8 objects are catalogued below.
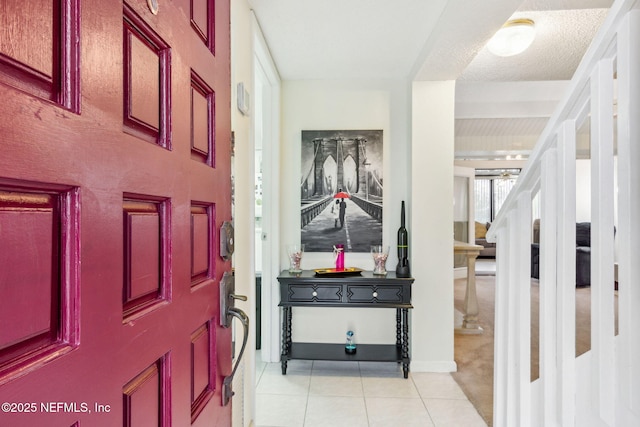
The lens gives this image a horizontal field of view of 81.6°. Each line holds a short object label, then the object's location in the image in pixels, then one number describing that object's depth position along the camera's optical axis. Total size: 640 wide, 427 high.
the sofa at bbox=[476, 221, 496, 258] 9.53
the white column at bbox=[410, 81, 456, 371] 2.85
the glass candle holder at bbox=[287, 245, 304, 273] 2.94
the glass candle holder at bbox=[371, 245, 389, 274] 2.88
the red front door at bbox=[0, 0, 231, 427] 0.40
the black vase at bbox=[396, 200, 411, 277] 2.82
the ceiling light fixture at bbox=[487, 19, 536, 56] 2.44
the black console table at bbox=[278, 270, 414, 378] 2.74
